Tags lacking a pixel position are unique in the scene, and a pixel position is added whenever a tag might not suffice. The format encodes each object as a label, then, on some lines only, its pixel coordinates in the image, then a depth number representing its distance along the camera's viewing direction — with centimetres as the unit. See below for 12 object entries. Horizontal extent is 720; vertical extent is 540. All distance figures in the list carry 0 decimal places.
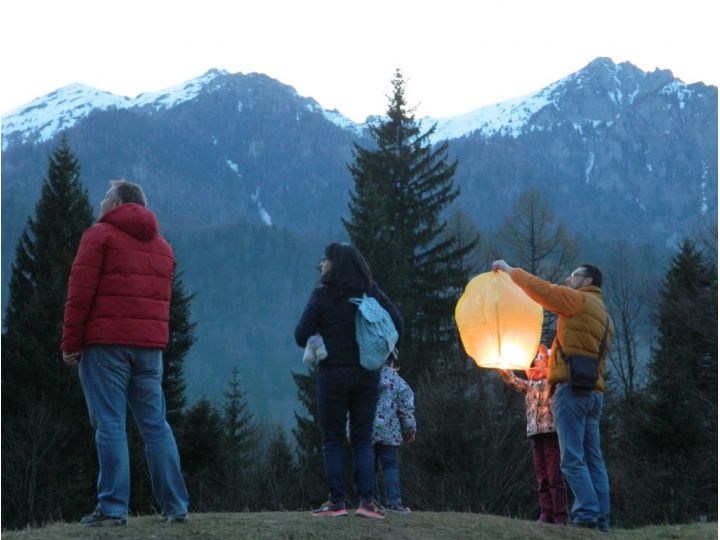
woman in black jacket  744
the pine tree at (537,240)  4212
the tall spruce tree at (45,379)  2653
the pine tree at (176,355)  3156
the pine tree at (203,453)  3106
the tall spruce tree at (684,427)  2572
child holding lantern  912
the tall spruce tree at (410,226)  3566
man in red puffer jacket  660
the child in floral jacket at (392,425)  917
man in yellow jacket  849
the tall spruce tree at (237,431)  3742
